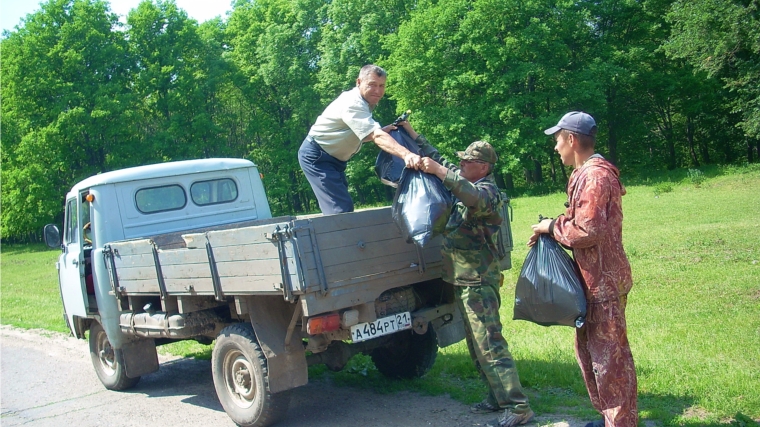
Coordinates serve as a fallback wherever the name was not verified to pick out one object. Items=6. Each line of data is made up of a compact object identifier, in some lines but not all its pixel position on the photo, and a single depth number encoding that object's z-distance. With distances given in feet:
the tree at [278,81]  150.10
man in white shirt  16.58
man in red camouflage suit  12.83
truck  15.38
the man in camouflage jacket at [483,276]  15.87
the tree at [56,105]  128.47
